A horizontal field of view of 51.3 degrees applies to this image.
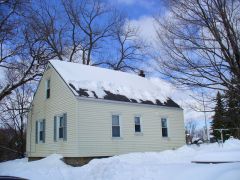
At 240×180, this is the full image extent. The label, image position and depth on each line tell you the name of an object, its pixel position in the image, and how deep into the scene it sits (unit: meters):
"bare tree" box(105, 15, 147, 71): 32.32
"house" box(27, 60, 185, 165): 15.37
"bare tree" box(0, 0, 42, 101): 15.84
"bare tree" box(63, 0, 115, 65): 32.64
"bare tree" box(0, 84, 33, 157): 30.28
